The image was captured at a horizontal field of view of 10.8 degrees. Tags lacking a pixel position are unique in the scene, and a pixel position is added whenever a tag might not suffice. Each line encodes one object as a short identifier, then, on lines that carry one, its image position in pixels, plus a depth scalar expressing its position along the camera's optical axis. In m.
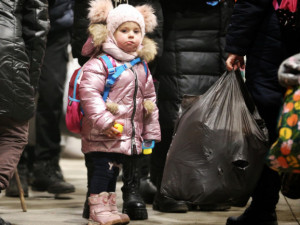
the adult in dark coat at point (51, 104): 13.04
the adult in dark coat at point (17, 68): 9.00
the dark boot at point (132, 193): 10.24
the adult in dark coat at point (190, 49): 11.05
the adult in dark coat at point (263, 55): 8.60
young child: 9.56
